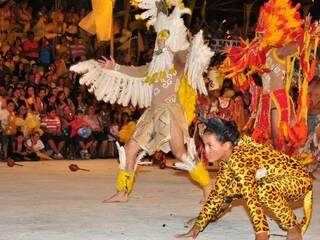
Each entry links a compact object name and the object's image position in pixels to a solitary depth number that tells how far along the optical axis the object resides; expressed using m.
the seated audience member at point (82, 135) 11.15
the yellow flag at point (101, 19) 7.35
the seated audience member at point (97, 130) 11.35
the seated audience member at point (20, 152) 10.52
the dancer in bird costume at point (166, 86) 5.59
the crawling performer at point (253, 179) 3.82
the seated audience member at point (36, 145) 10.63
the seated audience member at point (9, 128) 10.56
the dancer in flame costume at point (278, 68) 5.84
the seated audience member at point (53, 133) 10.98
